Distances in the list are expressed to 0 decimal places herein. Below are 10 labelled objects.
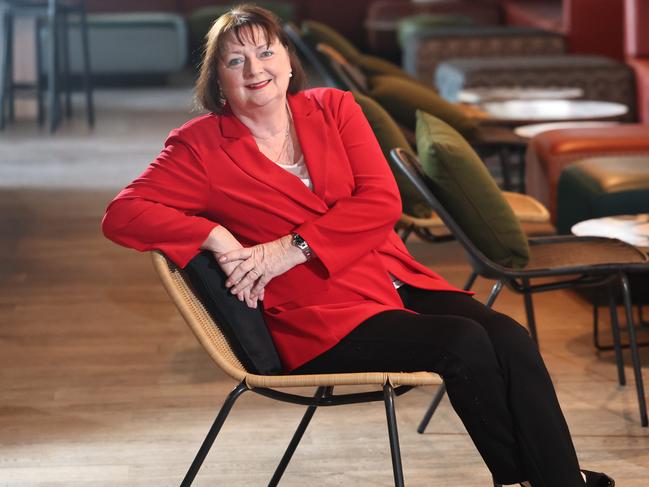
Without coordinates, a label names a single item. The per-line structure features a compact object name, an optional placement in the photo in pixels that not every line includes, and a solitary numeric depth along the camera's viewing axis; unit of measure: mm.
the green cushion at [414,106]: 7556
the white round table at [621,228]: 4924
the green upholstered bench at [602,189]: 6250
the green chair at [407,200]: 5676
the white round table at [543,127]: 7817
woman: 3339
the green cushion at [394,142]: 5693
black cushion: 3480
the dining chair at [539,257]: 4398
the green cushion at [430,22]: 17192
